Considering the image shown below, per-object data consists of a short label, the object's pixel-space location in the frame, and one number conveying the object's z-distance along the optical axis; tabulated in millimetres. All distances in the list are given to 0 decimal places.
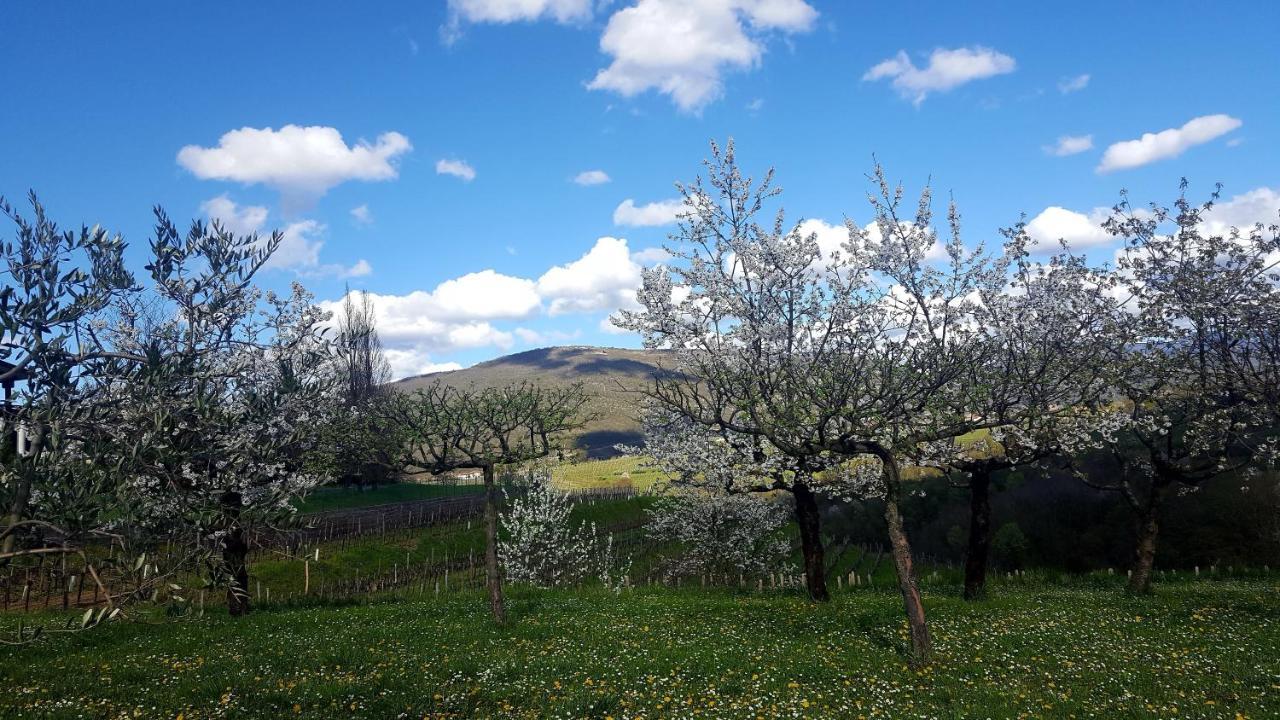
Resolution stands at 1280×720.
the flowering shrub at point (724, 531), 39281
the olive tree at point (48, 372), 6789
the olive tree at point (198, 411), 7852
